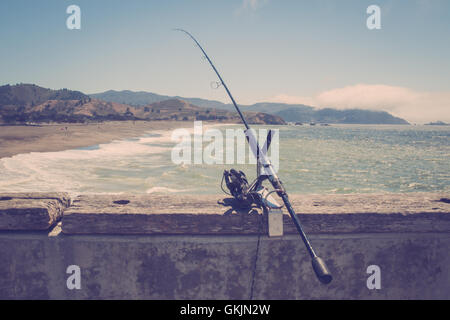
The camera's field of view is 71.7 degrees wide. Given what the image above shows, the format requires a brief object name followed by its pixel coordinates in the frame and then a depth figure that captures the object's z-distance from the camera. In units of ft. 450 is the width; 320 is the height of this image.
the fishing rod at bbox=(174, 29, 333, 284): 5.58
